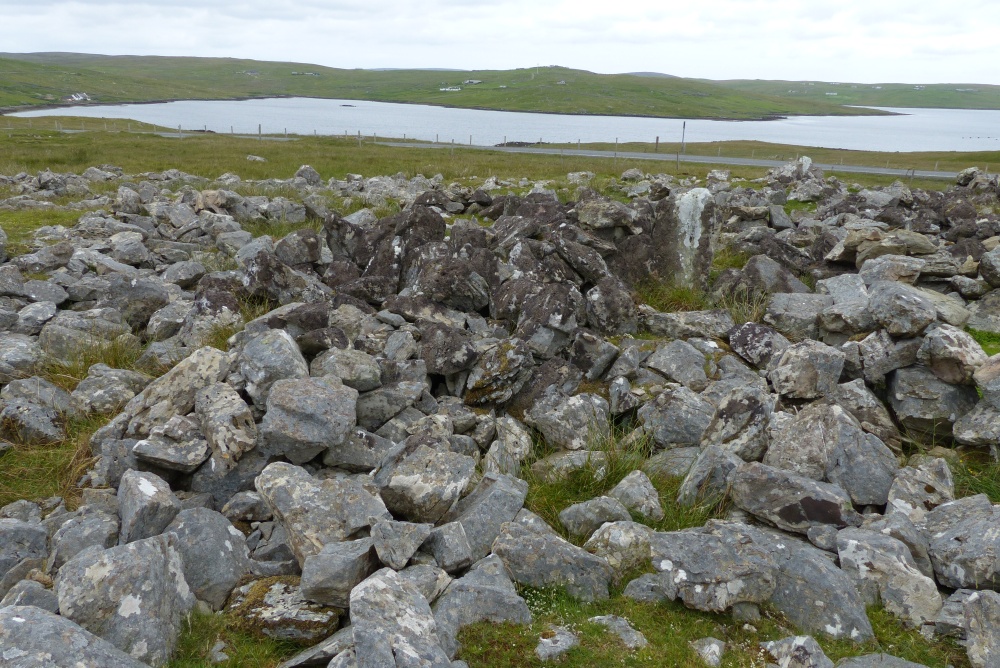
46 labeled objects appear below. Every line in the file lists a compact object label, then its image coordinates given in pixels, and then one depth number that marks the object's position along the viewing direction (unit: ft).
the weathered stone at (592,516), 18.94
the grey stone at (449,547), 16.46
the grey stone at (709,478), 19.98
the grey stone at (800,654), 13.42
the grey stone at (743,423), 22.25
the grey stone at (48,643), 11.37
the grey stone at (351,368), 23.81
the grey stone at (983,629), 13.80
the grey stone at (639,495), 19.58
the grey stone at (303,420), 20.02
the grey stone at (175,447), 19.77
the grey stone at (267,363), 22.72
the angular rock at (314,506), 16.66
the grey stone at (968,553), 15.72
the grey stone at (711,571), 15.42
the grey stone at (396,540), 15.33
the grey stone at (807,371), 25.21
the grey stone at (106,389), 24.82
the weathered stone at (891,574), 15.46
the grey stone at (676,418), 24.02
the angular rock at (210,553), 15.94
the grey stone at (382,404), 23.97
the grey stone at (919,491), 19.15
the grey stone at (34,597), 14.19
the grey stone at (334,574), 14.47
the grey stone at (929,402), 23.81
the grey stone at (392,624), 12.30
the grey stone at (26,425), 23.21
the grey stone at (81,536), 16.65
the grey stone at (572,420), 24.12
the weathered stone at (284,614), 14.61
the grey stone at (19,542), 17.15
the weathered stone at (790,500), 18.30
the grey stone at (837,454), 20.01
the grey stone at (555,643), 14.06
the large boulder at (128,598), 13.60
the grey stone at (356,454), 21.36
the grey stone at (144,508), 17.08
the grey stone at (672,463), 21.97
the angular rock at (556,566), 16.57
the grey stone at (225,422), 20.40
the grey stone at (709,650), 14.16
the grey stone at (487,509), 17.89
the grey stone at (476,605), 14.80
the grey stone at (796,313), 31.53
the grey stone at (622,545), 17.44
